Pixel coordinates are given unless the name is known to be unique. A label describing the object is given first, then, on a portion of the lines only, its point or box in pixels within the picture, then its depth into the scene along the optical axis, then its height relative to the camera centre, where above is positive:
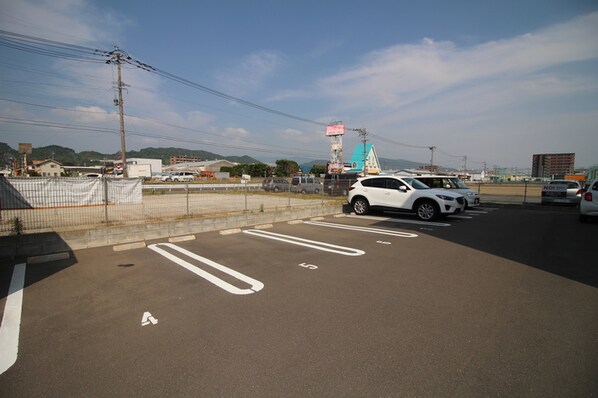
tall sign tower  65.81 +8.83
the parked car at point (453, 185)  14.00 -0.23
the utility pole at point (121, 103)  23.86 +6.47
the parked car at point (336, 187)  17.78 -0.48
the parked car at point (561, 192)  16.22 -0.63
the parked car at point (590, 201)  9.59 -0.67
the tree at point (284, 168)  112.44 +4.40
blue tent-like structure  70.44 +4.97
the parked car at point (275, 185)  26.39 -0.57
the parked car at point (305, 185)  24.88 -0.51
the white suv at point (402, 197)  10.77 -0.70
